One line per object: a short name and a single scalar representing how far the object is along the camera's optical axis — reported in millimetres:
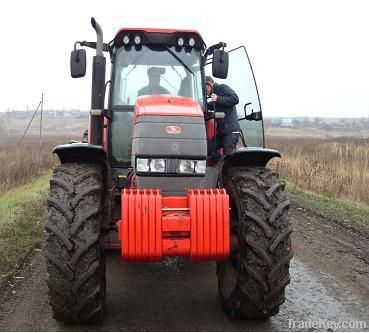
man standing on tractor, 6059
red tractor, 3938
